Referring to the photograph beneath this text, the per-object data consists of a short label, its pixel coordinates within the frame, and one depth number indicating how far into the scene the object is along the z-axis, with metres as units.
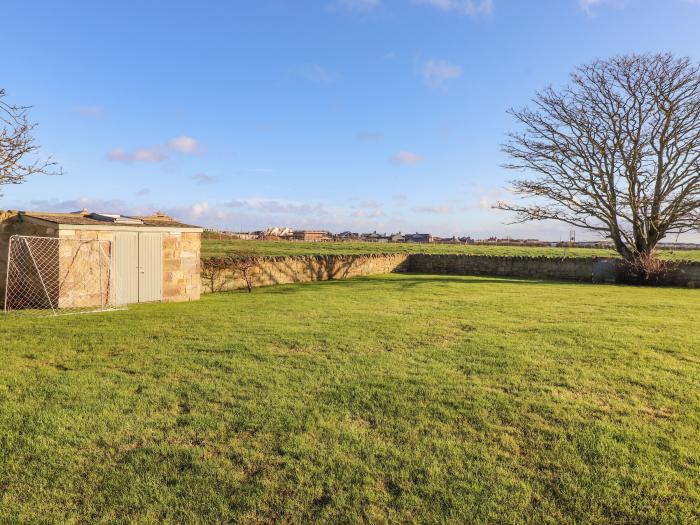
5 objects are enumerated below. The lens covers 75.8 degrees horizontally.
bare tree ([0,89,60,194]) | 9.82
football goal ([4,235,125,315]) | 12.65
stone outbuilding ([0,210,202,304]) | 13.00
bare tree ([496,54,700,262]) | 22.72
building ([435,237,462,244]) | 78.12
